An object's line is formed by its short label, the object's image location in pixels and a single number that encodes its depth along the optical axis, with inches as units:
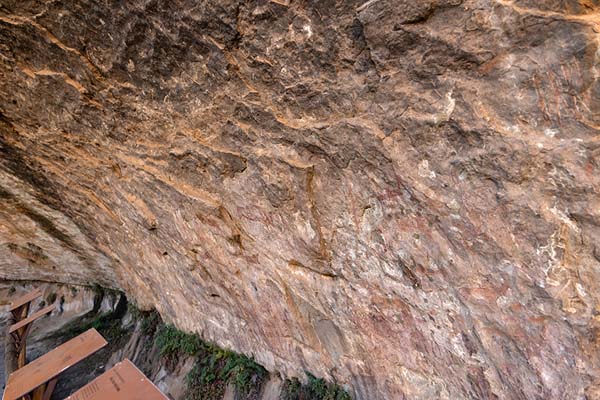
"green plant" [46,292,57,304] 332.8
